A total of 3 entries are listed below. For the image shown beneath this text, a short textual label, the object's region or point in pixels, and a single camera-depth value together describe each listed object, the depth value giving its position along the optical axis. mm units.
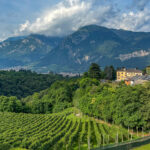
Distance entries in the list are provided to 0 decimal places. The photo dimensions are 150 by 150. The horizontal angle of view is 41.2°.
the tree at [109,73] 113031
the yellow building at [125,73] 121125
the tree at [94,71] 105438
